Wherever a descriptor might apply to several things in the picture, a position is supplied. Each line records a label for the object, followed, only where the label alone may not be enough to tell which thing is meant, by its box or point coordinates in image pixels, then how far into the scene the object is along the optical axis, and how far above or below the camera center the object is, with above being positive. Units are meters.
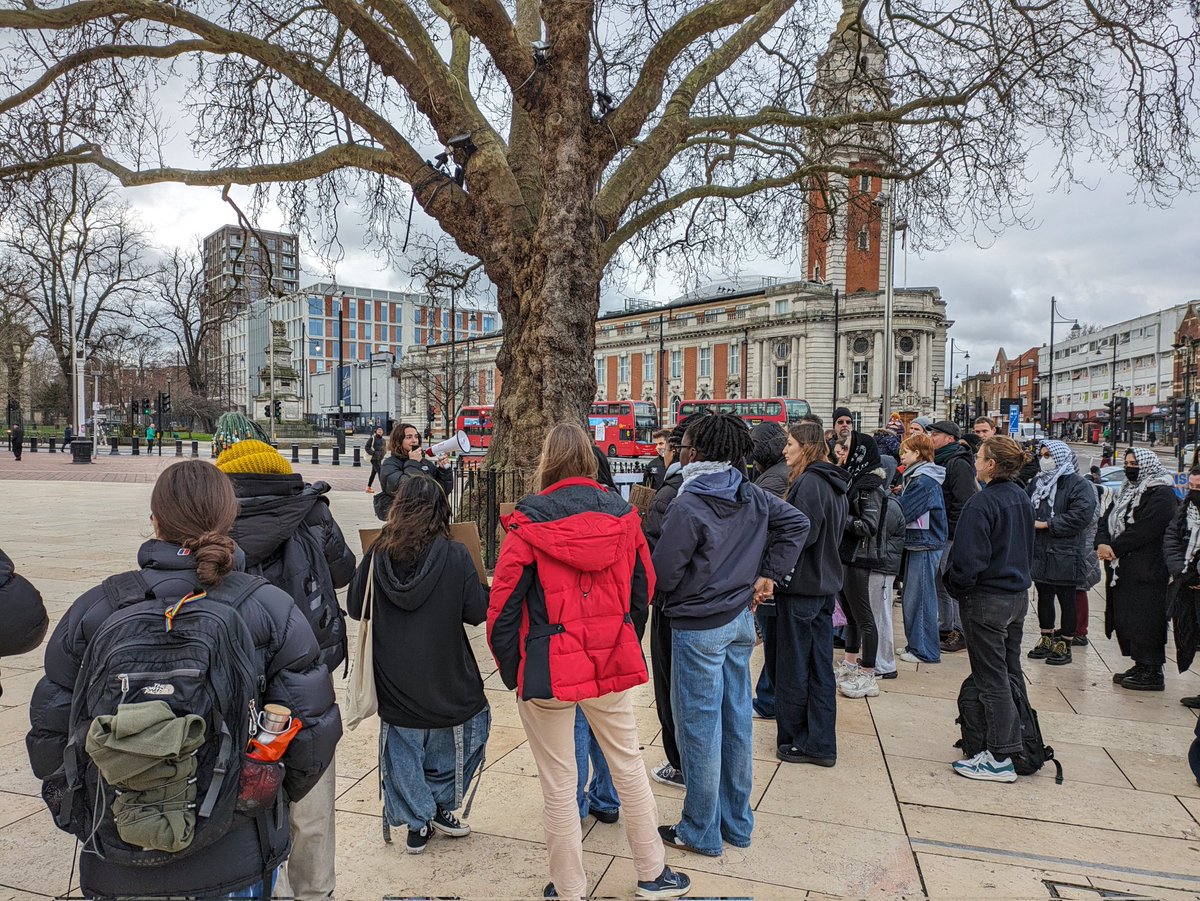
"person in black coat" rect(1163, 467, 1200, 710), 4.70 -0.93
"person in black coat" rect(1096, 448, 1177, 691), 5.23 -1.05
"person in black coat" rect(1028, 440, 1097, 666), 5.65 -0.84
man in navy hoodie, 3.01 -0.80
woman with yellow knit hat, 2.45 -0.44
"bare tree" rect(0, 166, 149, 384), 29.05 +6.77
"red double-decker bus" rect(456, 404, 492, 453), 39.44 +0.19
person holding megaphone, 5.81 -0.29
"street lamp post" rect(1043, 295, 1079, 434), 41.41 +6.65
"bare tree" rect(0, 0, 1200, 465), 8.05 +4.17
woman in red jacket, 2.51 -0.74
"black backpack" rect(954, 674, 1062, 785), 3.86 -1.60
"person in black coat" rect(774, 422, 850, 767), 3.93 -1.14
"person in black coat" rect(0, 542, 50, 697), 2.31 -0.61
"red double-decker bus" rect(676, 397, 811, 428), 44.06 +1.21
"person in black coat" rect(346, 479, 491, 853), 2.95 -0.91
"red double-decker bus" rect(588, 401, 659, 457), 43.31 +0.01
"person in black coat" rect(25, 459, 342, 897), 1.75 -0.63
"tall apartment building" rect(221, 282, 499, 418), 81.38 +11.51
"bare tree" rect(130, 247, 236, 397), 37.66 +6.13
